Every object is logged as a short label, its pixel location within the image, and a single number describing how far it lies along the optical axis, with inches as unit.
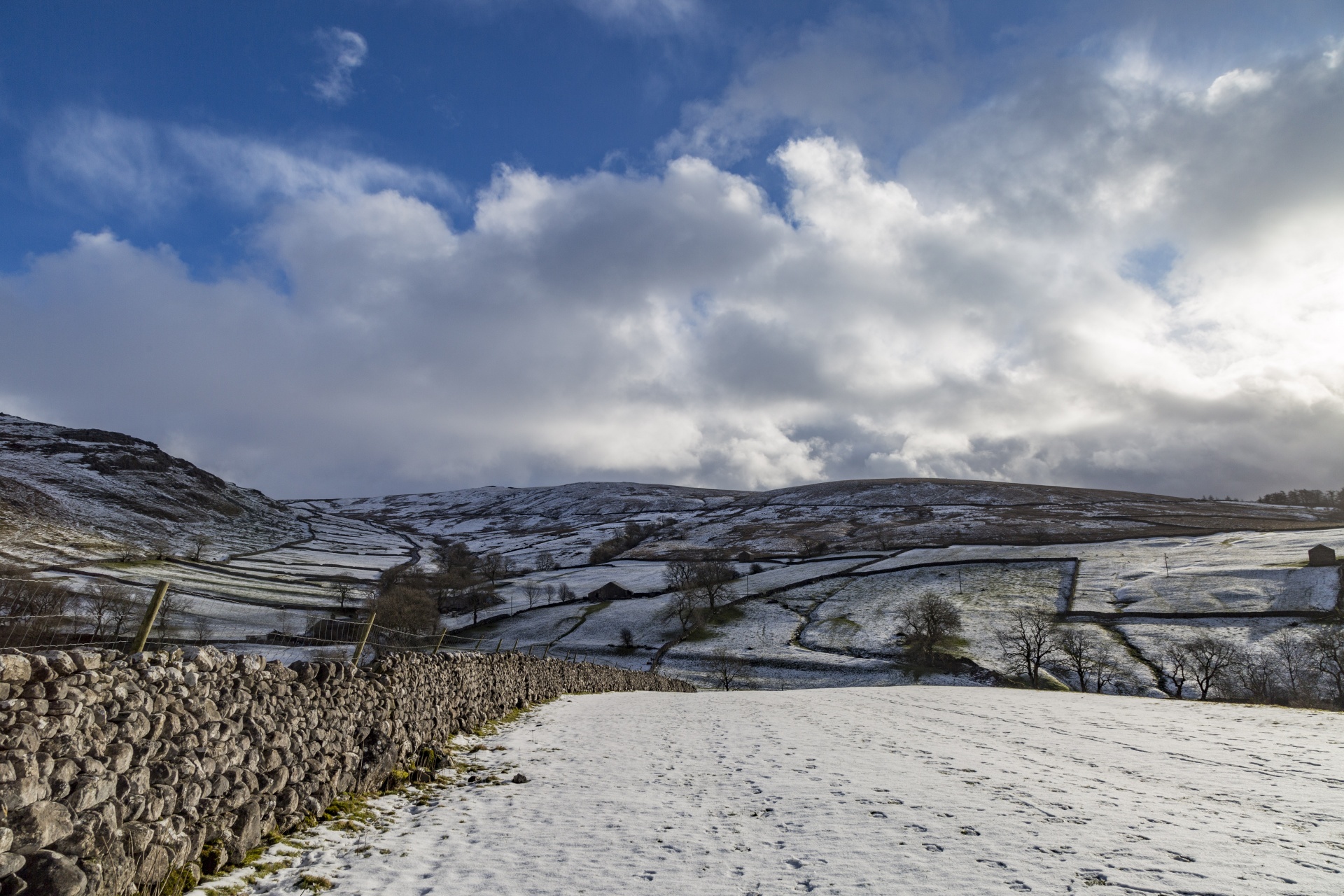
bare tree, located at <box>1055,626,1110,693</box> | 2210.9
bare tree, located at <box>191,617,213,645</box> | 1924.2
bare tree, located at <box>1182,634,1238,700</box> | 2062.0
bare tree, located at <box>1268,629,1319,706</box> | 1969.7
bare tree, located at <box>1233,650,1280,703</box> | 2033.7
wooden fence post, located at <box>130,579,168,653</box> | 307.4
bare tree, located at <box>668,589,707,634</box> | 3290.8
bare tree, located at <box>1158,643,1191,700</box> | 2062.6
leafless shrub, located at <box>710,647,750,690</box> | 2428.6
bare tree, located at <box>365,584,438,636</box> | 3031.5
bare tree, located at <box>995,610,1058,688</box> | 2278.5
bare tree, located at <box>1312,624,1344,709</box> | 1959.9
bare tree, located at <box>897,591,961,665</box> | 2536.9
